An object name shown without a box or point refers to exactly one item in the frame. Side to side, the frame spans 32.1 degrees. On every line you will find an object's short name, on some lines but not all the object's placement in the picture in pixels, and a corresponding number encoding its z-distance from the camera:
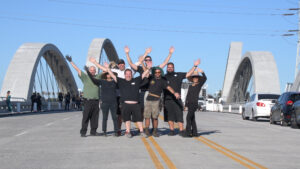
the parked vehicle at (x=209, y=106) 67.70
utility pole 43.61
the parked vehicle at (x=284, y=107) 22.48
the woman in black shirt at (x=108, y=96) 13.70
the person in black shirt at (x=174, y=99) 14.04
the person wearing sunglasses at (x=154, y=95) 13.77
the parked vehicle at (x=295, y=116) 20.84
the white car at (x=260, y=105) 27.05
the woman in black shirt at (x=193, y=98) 14.16
